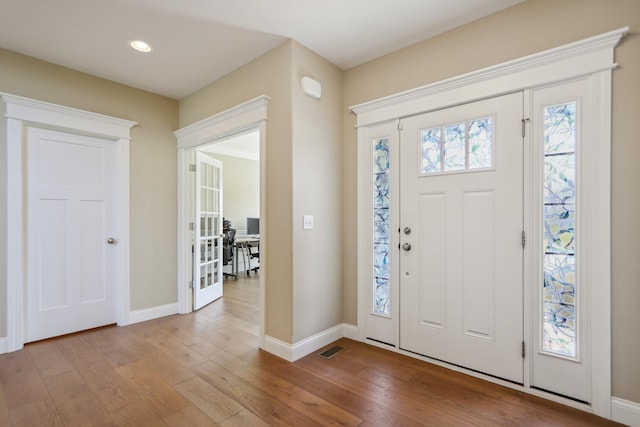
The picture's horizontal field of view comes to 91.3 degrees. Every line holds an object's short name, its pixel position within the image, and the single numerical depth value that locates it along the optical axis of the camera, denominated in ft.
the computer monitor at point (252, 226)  22.17
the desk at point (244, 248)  19.82
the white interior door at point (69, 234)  9.69
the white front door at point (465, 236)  7.10
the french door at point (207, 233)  13.03
